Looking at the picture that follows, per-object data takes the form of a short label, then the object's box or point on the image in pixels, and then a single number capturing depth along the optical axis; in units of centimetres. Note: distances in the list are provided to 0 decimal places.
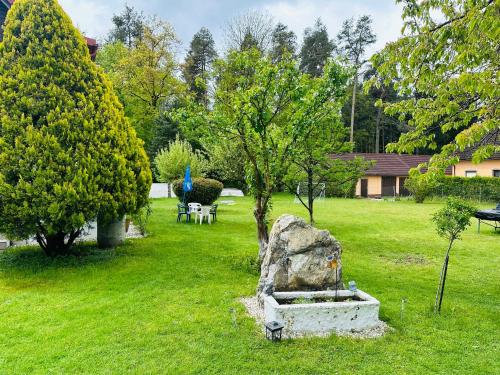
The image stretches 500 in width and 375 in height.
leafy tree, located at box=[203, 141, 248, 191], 2292
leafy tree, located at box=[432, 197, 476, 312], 511
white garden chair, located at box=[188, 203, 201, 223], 1409
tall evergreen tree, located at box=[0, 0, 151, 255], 666
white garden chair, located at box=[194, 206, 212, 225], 1372
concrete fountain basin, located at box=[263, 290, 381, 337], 465
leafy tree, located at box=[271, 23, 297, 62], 3811
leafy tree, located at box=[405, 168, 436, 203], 2508
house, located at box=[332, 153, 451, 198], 3198
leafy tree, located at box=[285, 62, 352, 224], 686
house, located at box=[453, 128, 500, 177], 2930
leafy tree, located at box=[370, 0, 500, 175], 460
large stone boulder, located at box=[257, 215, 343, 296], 546
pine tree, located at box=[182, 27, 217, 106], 4141
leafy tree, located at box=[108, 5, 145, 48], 4119
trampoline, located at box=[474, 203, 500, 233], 1244
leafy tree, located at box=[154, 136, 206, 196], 2316
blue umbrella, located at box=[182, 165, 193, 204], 1471
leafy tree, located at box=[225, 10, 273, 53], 3438
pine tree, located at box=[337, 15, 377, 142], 3881
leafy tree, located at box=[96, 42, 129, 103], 3538
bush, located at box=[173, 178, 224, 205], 1669
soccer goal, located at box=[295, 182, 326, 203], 2492
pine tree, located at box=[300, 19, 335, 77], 4050
